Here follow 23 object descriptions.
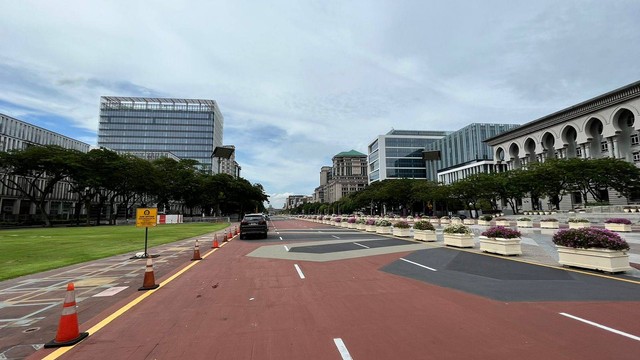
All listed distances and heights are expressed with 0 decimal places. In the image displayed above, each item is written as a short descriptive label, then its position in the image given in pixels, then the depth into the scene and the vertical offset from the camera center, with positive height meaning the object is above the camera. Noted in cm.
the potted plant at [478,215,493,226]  3644 -72
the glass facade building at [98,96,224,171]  14212 +3746
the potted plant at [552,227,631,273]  1009 -109
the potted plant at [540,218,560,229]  2976 -90
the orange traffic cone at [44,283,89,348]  536 -169
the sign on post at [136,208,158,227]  1562 +4
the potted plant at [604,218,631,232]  2530 -89
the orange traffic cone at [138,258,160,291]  930 -166
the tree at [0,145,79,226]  5006 +829
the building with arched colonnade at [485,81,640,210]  6153 +1639
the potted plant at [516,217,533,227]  3428 -84
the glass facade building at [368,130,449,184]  14662 +2488
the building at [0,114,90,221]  7088 +814
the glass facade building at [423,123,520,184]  10944 +2091
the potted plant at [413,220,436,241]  2177 -102
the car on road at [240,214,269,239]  2745 -80
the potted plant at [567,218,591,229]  2634 -75
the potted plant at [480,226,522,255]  1431 -114
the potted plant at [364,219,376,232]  3434 -97
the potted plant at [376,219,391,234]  3049 -103
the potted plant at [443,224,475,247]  1780 -114
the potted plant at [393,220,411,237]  2617 -105
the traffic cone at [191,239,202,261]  1530 -162
